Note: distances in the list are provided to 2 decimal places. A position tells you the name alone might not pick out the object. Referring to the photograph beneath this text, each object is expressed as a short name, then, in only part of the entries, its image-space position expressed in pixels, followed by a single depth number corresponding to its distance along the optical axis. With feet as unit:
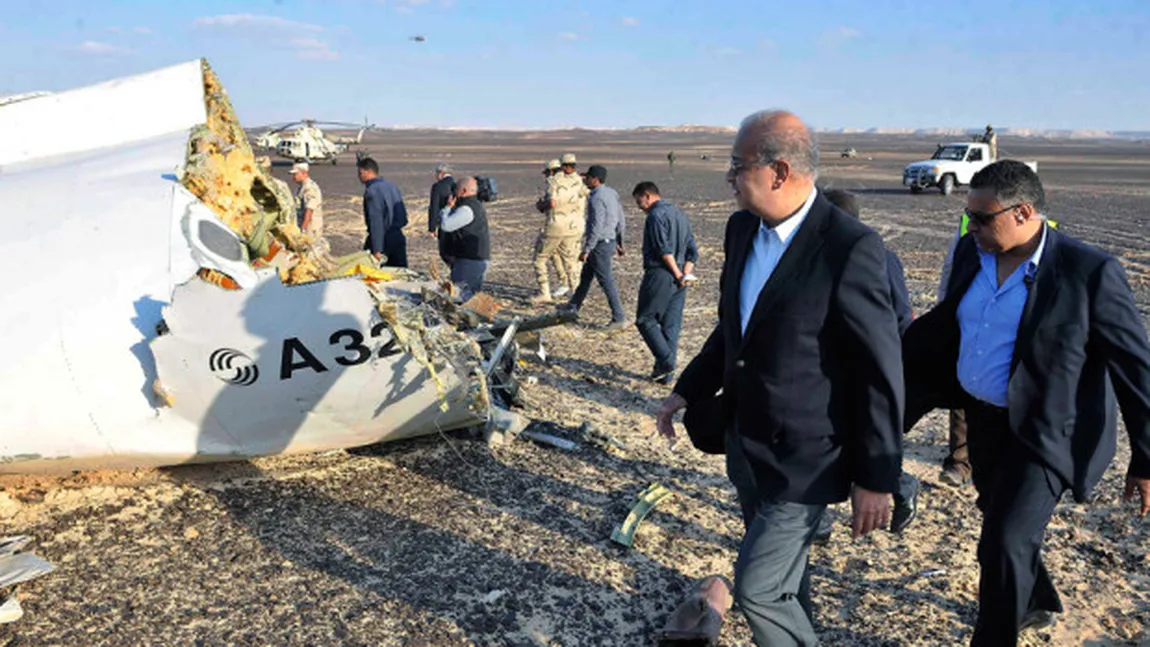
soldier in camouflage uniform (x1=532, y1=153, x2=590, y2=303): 33.45
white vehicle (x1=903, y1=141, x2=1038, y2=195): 91.71
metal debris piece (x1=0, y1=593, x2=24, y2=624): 13.01
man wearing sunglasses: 10.02
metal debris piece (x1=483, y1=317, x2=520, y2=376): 19.00
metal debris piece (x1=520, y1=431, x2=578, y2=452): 19.95
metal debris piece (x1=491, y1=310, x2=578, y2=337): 21.25
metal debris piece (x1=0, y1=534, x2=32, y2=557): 14.78
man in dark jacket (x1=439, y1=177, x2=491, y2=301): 29.07
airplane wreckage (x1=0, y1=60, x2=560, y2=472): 15.17
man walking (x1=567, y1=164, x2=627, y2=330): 30.37
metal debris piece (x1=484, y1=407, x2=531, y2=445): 19.80
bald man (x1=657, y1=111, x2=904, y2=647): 8.61
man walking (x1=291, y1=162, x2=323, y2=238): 34.27
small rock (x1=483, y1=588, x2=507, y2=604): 13.91
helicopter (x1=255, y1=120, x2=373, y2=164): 133.39
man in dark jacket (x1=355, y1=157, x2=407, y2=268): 31.63
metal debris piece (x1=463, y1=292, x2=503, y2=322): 22.77
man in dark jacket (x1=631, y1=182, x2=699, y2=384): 23.86
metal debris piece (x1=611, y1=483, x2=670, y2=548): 15.64
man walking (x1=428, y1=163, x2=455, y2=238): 36.32
